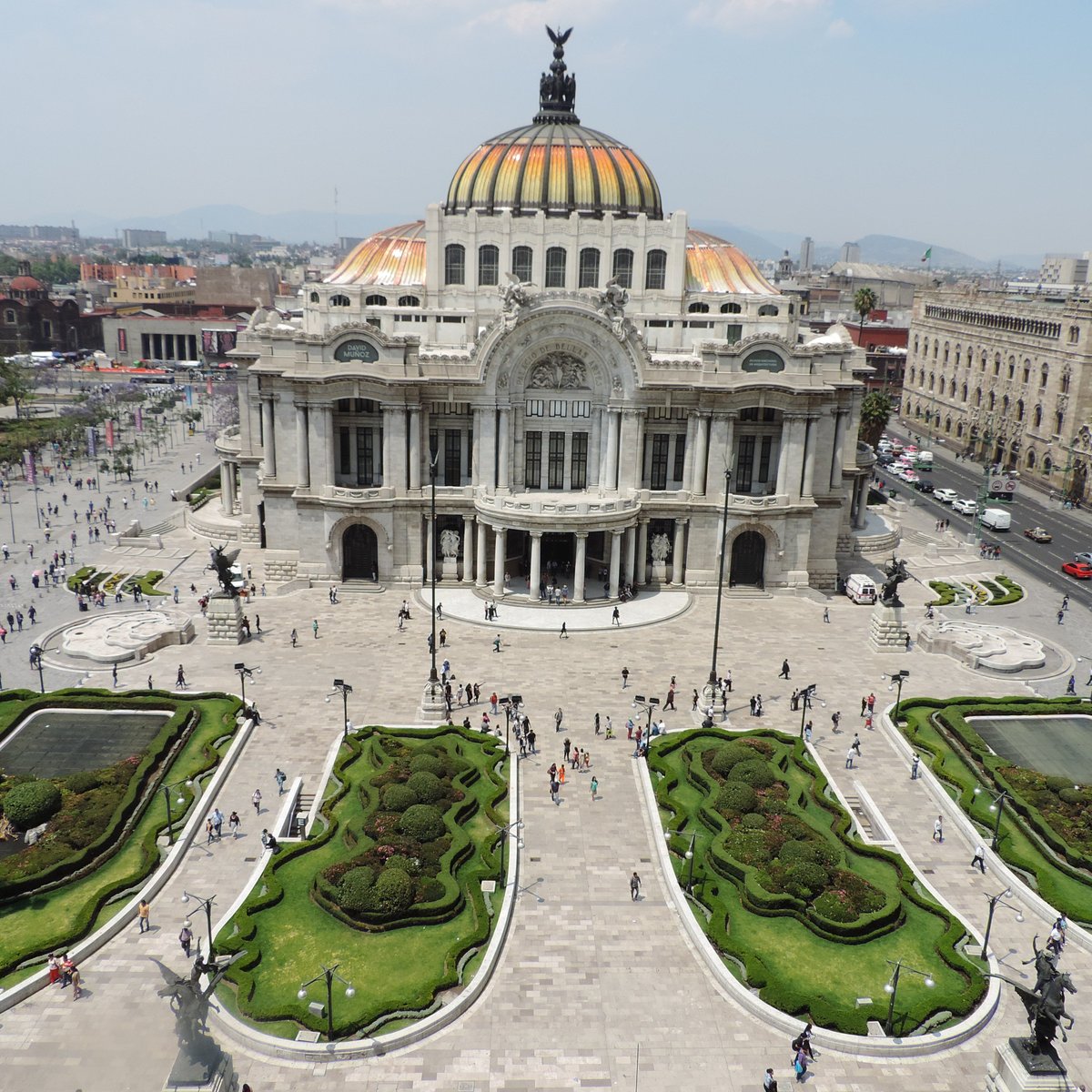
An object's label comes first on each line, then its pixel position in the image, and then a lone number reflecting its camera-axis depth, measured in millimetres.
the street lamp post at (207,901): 32594
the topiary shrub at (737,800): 43906
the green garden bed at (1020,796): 40656
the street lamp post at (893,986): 31672
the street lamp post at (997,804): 41688
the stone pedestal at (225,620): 63094
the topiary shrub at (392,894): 36344
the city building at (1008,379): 114688
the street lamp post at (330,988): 30719
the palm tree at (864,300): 159125
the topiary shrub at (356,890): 36375
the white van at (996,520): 100062
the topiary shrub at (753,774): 45947
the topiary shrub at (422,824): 40844
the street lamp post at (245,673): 53475
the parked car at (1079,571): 85500
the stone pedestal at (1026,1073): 28750
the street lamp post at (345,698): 48438
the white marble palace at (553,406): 73438
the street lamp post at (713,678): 54875
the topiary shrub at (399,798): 42812
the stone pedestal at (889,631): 65688
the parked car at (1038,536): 96312
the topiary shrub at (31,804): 41031
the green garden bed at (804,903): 33375
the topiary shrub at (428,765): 46000
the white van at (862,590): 76688
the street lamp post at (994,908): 34875
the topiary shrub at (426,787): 43625
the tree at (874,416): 110938
